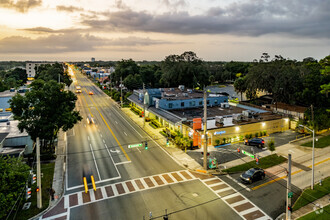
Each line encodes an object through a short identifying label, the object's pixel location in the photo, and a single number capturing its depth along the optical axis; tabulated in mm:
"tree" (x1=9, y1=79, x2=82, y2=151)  31141
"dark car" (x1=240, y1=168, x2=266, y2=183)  27444
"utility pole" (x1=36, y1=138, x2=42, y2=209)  22322
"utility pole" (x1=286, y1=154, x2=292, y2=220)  18745
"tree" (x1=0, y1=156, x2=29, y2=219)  17473
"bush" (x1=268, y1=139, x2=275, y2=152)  34397
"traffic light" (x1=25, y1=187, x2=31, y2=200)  20891
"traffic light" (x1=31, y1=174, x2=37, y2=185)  22719
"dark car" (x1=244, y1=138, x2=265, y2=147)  40000
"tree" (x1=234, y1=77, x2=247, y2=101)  93112
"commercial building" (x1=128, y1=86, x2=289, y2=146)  41469
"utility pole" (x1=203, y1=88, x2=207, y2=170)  29702
